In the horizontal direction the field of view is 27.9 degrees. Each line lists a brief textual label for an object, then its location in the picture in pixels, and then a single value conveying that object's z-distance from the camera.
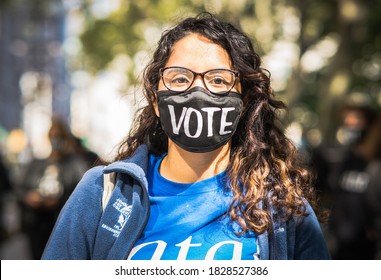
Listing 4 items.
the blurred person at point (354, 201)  6.25
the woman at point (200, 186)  2.31
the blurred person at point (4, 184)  9.75
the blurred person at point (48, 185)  6.82
